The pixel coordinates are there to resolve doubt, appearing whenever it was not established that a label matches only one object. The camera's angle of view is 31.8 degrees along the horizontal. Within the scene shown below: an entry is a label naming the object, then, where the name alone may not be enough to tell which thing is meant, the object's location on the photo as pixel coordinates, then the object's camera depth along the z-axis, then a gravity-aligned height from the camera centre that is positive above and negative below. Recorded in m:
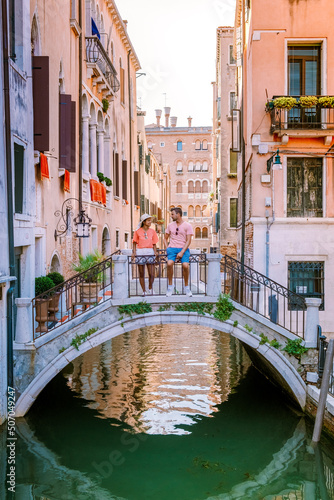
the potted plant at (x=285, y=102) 13.95 +2.97
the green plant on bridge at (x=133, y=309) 10.38 -1.44
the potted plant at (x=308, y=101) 13.96 +3.00
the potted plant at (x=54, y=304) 10.15 -1.34
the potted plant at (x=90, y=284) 10.55 -1.03
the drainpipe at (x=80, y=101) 14.82 +3.23
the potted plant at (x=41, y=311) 9.87 -1.42
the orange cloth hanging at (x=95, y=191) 16.12 +1.03
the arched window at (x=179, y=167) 61.62 +6.34
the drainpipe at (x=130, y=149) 24.45 +3.27
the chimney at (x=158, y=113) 66.19 +12.90
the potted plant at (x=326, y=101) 13.93 +2.99
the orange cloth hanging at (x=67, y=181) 13.22 +1.06
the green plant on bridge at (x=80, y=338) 10.12 -1.92
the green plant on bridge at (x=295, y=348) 10.52 -2.18
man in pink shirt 10.04 -0.27
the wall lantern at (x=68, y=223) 13.02 +0.11
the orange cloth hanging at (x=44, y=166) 11.22 +1.20
